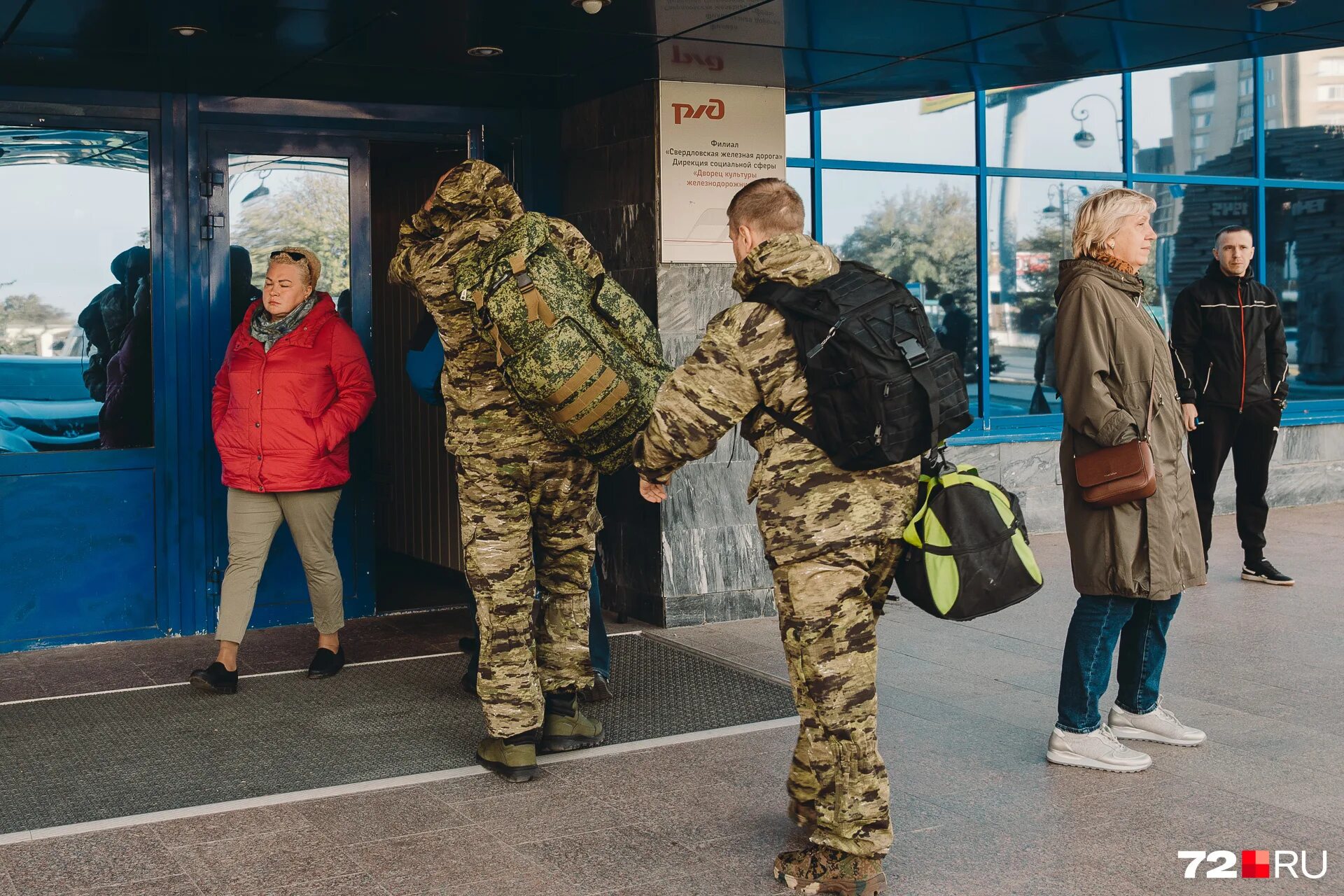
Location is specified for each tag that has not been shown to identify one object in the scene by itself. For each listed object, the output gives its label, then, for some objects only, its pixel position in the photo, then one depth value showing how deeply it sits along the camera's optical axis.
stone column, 6.75
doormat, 4.50
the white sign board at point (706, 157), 6.70
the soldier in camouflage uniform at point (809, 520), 3.57
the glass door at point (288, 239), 6.73
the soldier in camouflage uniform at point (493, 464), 4.61
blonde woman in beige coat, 4.49
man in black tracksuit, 7.63
